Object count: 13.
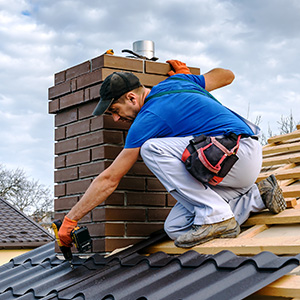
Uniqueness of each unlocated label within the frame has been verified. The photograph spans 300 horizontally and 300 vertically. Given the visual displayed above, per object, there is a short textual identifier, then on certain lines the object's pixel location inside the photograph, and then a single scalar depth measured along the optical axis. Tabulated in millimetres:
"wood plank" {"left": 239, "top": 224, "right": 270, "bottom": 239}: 3531
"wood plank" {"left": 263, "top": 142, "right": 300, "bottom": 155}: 5618
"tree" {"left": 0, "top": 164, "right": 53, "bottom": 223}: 28875
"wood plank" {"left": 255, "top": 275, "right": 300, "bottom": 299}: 2514
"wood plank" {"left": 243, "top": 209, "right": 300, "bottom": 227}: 3514
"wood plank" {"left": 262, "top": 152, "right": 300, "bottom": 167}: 5129
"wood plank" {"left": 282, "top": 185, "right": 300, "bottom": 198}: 4176
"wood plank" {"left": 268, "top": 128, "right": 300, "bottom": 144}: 6400
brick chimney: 4328
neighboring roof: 14281
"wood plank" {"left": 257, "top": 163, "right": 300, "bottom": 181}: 4605
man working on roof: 3559
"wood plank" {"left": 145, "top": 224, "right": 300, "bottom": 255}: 3006
